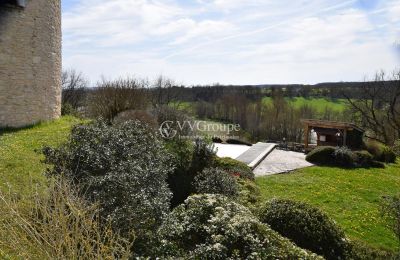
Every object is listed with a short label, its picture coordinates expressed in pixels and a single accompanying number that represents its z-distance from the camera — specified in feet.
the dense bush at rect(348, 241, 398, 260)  20.59
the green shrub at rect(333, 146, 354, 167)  54.49
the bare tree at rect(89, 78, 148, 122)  58.03
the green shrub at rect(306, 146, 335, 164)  55.72
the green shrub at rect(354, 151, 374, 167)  56.10
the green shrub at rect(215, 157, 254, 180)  35.91
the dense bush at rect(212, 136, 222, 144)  76.79
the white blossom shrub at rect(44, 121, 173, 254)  16.47
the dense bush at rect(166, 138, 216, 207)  31.91
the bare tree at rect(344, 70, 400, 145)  83.30
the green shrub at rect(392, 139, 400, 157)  41.48
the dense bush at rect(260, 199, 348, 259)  20.13
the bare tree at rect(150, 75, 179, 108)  128.16
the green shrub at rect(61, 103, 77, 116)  69.43
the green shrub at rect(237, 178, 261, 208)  26.53
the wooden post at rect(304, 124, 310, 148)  70.08
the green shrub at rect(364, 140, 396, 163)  62.39
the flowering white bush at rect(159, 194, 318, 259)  15.92
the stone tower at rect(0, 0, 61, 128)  40.45
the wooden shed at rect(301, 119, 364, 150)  64.18
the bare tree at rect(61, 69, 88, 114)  110.63
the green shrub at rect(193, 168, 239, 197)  26.99
